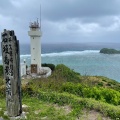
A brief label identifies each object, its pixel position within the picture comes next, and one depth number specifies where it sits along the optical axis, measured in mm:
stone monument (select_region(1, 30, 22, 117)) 5035
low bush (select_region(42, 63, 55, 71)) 23653
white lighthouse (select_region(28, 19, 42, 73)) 19688
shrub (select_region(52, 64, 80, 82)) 20000
